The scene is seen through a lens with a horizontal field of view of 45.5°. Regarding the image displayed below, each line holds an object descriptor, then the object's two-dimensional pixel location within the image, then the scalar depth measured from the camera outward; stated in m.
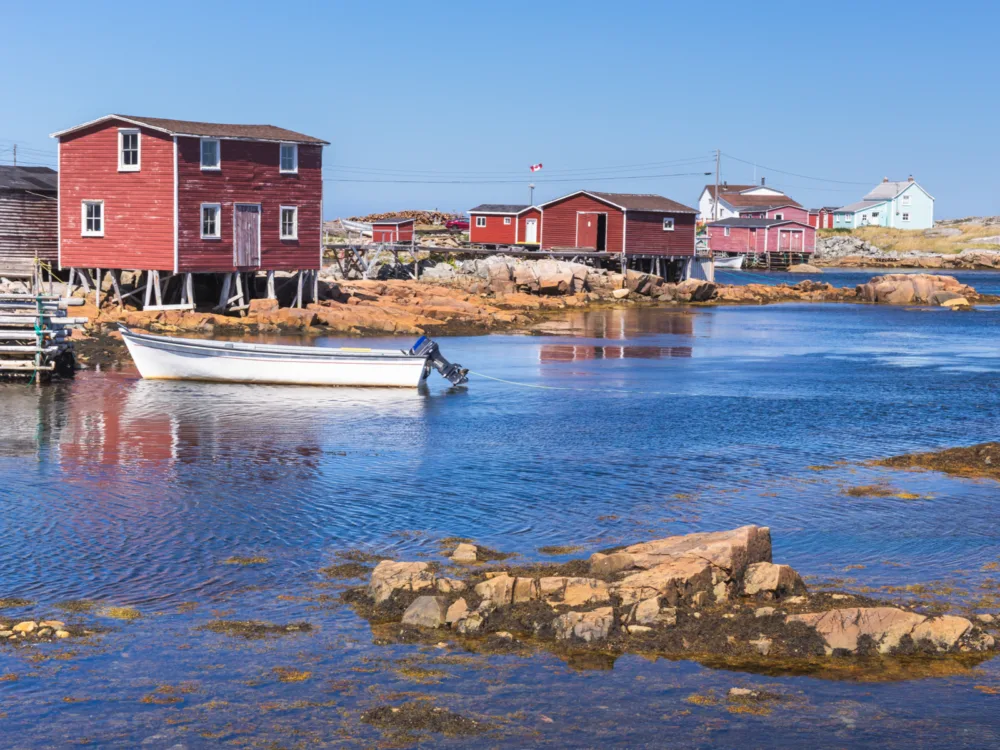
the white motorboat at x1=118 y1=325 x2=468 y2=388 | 30.39
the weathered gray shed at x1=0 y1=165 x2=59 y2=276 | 43.56
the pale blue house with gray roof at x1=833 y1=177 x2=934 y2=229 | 156.62
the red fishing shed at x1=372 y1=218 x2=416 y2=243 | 84.69
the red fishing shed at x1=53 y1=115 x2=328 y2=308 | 41.66
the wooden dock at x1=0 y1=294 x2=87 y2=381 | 29.50
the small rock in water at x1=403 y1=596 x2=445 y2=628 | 11.64
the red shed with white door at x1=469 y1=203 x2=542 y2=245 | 82.31
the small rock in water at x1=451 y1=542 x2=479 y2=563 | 14.04
